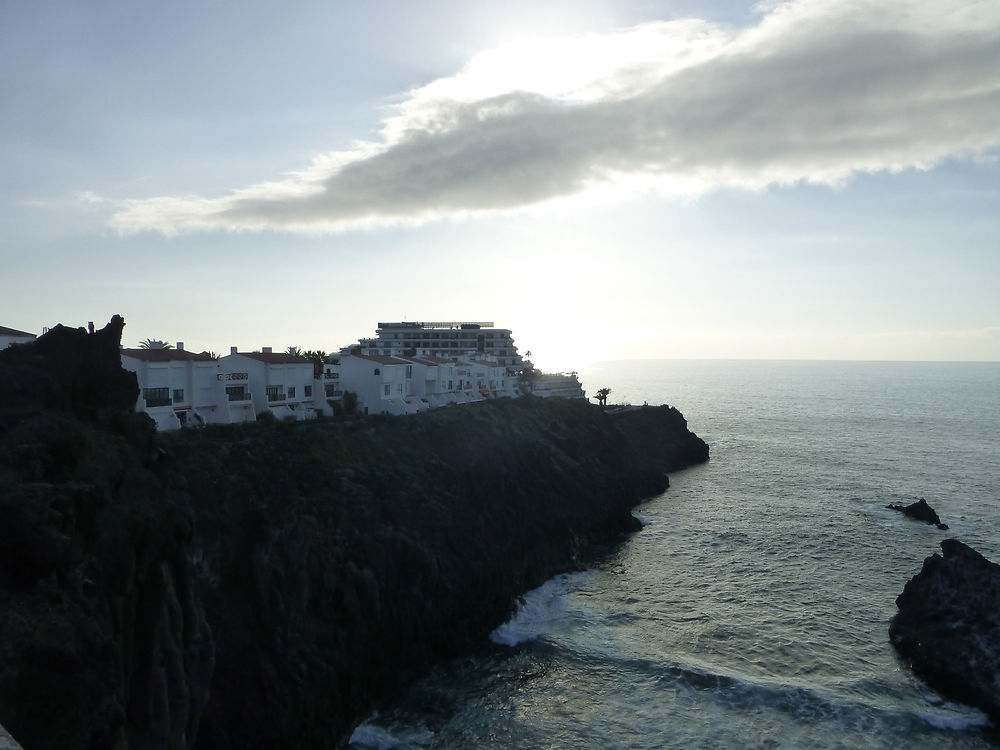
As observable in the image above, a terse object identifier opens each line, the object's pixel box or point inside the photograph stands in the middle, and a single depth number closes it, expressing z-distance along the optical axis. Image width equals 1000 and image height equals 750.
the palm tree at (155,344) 59.72
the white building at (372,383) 72.56
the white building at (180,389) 48.75
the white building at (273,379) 58.41
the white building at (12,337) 43.49
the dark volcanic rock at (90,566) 16.53
